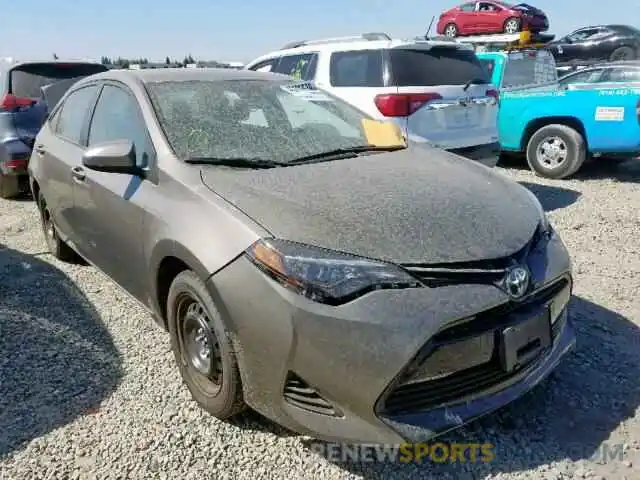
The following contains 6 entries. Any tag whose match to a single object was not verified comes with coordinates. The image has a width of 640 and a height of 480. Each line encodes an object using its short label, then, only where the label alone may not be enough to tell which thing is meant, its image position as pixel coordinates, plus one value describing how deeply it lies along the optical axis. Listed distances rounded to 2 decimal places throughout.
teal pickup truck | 6.89
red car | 14.98
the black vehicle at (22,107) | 6.34
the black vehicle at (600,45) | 15.12
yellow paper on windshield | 3.41
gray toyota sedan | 2.06
